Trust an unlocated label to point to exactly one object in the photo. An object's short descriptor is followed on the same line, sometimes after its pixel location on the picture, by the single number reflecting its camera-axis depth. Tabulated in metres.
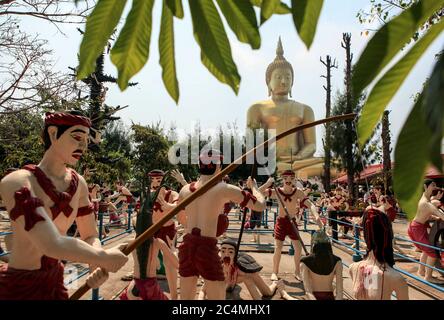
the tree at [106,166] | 11.21
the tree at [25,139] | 7.06
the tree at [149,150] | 20.69
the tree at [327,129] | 20.11
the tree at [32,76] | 5.20
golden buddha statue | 23.88
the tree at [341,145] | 15.91
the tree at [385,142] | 15.66
